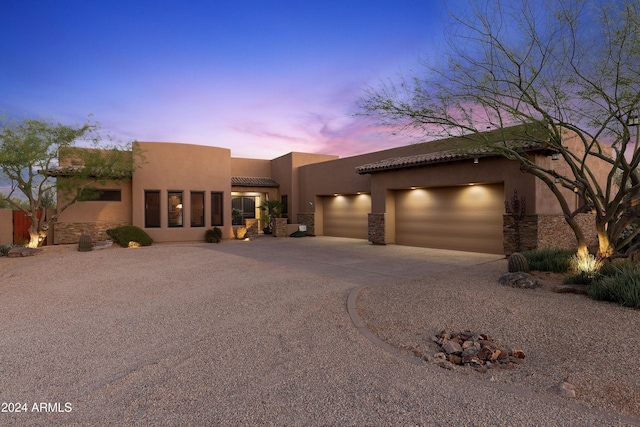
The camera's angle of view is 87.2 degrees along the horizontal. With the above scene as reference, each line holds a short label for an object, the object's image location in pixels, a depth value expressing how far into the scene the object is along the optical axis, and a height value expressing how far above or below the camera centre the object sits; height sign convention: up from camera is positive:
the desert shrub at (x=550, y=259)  8.02 -1.08
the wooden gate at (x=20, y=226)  16.08 -0.38
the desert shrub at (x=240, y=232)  19.34 -0.85
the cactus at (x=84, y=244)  13.82 -1.07
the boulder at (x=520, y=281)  6.77 -1.33
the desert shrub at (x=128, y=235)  15.58 -0.84
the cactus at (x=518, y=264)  7.84 -1.12
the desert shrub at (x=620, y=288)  5.29 -1.20
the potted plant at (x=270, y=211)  21.26 +0.39
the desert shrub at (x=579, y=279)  6.65 -1.27
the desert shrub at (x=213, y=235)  17.64 -0.93
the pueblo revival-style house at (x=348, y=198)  11.66 +0.91
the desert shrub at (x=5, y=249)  12.59 -1.17
